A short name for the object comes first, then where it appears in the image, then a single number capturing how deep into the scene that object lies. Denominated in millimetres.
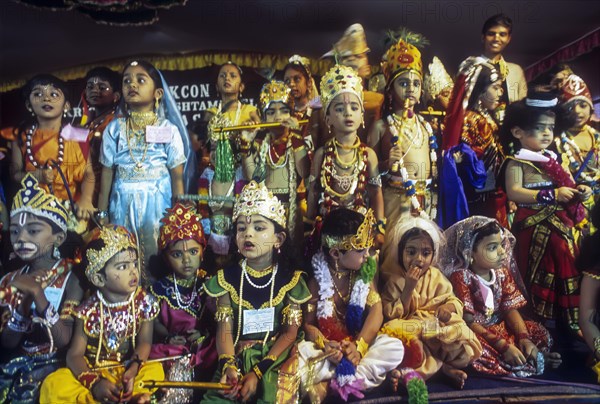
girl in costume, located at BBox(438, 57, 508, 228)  3348
